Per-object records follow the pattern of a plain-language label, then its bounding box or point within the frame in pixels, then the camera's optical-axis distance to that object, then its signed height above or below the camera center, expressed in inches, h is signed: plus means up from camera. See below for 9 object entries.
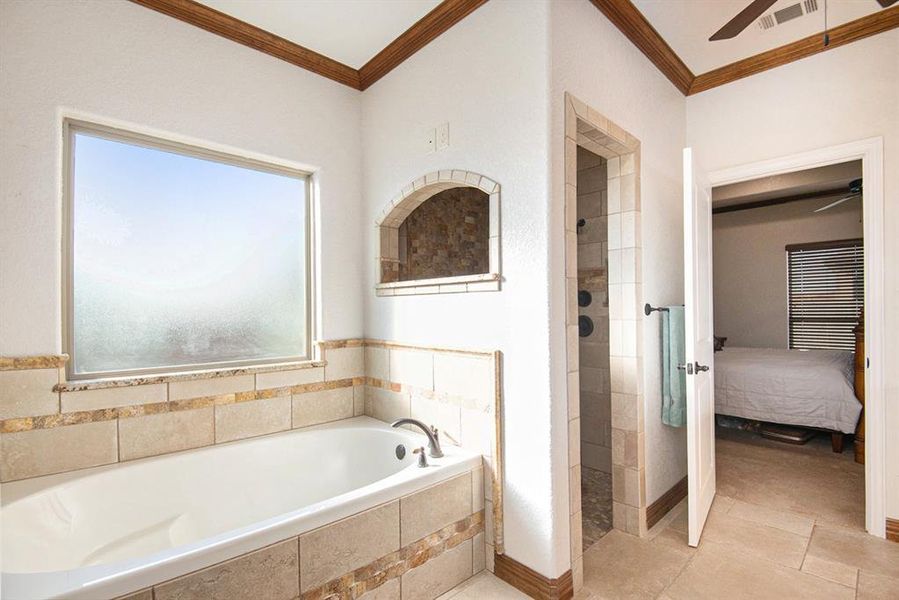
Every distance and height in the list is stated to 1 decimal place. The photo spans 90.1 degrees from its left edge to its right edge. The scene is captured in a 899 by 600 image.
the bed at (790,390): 136.0 -30.3
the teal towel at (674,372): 99.4 -16.4
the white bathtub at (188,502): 49.4 -31.3
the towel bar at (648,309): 96.7 -2.3
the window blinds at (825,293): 216.7 +1.7
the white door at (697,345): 88.0 -9.8
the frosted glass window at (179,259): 80.4 +9.2
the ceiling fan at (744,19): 66.9 +44.1
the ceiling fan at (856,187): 140.4 +34.6
